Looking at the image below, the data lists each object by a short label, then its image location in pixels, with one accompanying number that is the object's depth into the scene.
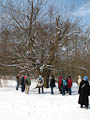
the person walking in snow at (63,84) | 14.65
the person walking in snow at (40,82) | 15.69
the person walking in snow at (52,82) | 15.74
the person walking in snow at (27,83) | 14.86
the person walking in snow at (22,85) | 16.26
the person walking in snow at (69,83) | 15.18
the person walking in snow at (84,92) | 9.28
